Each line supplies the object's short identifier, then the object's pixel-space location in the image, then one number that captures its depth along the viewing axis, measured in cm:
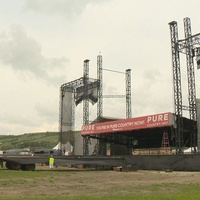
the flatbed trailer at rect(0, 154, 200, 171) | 3312
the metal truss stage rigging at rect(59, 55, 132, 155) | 5503
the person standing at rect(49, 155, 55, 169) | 3403
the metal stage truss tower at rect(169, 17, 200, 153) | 3886
